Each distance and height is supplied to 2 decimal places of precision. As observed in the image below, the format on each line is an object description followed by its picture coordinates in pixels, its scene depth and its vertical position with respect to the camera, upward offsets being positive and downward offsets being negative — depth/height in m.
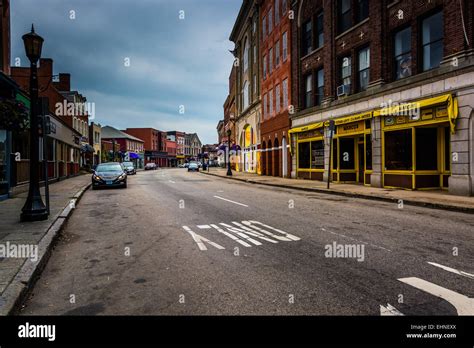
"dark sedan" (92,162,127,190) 19.69 -0.43
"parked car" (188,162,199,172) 57.38 +0.10
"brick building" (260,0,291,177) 28.94 +7.34
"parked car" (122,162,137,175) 45.19 +0.15
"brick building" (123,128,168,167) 107.06 +8.44
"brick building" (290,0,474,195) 13.23 +3.53
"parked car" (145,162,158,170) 78.07 +0.65
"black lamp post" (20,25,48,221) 8.69 +0.70
